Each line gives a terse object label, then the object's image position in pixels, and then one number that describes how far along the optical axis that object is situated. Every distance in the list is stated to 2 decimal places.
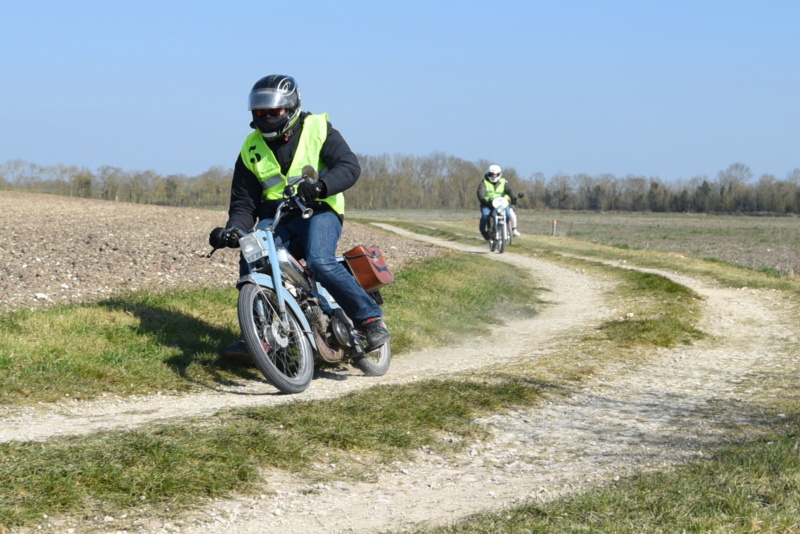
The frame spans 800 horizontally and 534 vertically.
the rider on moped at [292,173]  13.78
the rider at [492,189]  46.66
